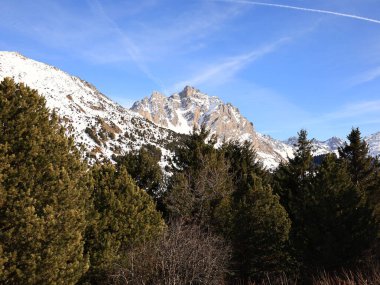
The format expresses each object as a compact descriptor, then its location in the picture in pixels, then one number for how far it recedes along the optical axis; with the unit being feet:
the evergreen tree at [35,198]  34.78
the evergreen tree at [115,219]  50.26
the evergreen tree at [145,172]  111.65
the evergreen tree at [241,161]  112.27
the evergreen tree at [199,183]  87.20
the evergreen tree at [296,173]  100.94
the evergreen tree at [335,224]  60.03
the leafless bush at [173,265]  41.11
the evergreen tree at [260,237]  70.38
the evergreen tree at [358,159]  116.88
